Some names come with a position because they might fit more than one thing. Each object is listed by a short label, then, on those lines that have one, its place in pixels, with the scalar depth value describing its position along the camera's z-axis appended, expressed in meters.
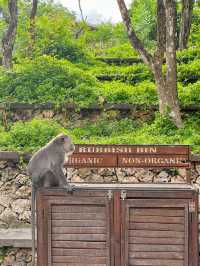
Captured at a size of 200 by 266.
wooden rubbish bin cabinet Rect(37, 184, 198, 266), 6.07
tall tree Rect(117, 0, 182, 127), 10.73
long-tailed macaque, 6.24
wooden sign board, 7.93
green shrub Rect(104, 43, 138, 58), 18.42
